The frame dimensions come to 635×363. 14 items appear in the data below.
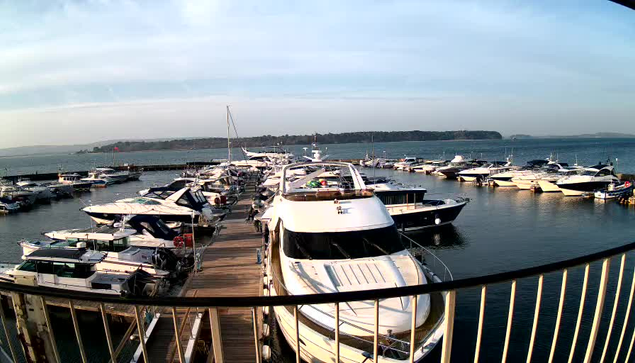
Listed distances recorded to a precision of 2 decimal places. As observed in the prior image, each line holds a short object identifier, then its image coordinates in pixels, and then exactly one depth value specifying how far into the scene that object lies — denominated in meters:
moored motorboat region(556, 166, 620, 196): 35.50
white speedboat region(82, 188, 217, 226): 23.23
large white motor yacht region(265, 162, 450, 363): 6.69
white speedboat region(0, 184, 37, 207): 40.39
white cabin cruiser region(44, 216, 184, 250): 17.48
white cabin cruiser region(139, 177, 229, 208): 31.43
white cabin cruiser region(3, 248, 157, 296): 13.56
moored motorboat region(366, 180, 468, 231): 25.06
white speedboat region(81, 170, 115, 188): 55.09
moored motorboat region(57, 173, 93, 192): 53.12
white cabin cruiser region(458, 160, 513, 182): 49.59
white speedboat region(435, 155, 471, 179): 56.97
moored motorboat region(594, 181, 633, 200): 33.16
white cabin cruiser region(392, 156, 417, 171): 70.23
